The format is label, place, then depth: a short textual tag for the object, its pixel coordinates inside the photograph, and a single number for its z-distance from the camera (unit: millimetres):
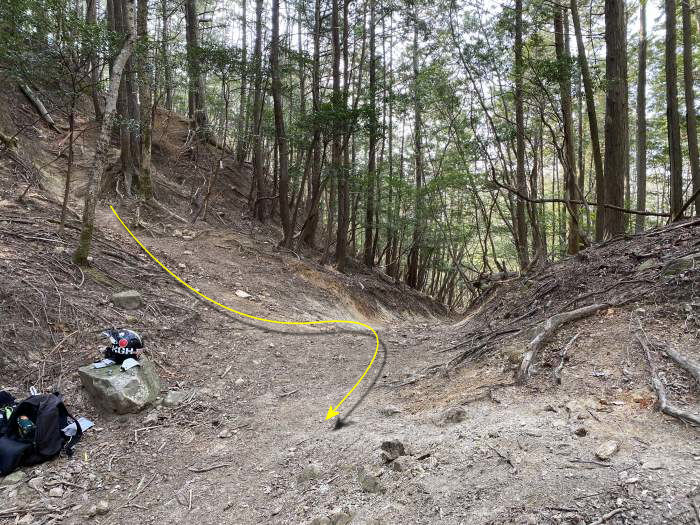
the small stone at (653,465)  2053
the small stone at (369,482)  2617
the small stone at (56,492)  3172
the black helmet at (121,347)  4523
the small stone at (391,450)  2893
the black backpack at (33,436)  3347
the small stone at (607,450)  2238
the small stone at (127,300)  5863
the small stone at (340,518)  2432
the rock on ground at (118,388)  4180
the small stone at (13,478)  3245
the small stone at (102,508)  3039
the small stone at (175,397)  4523
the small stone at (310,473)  3023
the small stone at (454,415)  3250
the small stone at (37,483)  3217
